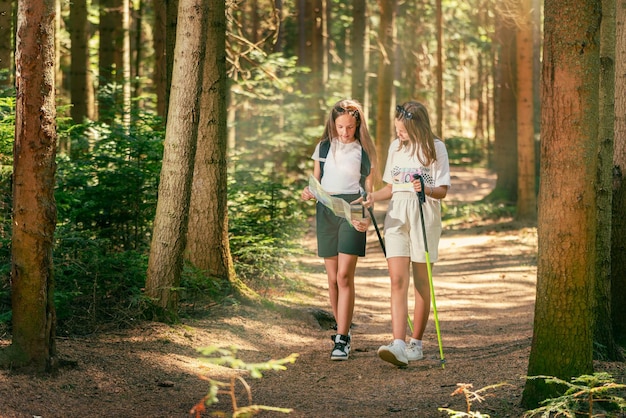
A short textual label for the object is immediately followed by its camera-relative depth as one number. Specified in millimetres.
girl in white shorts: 7047
